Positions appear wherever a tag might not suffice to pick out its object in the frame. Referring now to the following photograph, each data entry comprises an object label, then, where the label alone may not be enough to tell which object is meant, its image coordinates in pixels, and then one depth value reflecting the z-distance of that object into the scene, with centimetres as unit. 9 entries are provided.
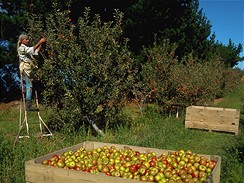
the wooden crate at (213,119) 858
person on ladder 644
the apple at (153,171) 322
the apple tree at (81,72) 654
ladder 614
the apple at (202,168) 342
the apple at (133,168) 340
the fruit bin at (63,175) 302
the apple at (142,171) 331
